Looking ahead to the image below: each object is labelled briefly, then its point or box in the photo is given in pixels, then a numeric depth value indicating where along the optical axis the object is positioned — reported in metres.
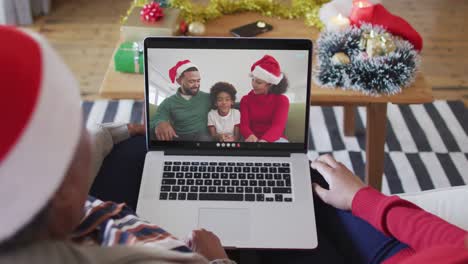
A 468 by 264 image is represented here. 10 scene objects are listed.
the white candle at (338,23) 1.64
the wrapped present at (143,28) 1.61
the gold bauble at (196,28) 1.71
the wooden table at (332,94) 1.49
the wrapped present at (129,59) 1.54
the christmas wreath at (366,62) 1.49
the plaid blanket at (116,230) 0.90
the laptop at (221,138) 1.16
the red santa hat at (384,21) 1.61
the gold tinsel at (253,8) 1.79
